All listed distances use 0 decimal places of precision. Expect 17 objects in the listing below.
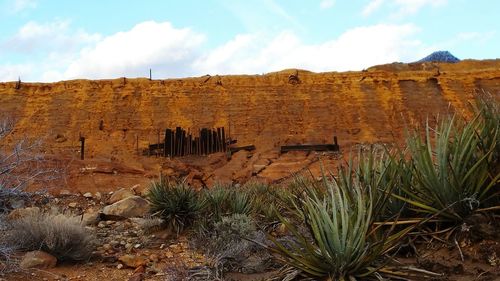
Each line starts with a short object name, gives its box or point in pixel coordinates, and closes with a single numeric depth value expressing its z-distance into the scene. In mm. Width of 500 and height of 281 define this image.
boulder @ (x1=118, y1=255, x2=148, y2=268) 6773
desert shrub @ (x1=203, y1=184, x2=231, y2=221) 9051
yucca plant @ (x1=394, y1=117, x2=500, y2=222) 4254
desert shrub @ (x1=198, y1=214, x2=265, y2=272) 5871
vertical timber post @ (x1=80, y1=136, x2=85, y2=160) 24450
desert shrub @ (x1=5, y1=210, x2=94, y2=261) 6637
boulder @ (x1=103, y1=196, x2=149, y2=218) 10516
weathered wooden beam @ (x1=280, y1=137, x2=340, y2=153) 25781
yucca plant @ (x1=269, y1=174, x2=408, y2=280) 3684
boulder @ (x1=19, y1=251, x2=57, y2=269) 6157
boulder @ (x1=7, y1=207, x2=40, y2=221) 8109
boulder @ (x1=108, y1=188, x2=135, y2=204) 13328
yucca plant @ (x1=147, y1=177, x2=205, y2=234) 9087
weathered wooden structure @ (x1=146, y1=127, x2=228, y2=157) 25922
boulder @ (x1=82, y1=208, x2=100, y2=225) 9866
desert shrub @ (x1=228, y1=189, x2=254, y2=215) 9359
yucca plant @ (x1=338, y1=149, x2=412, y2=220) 4527
